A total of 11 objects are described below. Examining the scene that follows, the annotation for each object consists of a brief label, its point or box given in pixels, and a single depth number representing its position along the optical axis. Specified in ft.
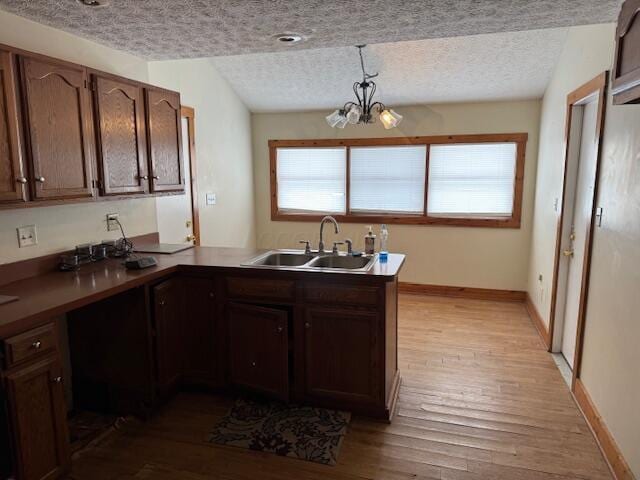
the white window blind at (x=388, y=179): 16.87
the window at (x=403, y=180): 15.98
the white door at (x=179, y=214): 12.26
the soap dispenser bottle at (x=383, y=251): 9.19
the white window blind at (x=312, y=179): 17.84
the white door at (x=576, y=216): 9.97
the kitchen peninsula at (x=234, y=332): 8.26
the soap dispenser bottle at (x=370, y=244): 9.34
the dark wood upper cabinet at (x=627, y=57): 4.63
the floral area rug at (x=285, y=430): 7.79
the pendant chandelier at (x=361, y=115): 11.95
